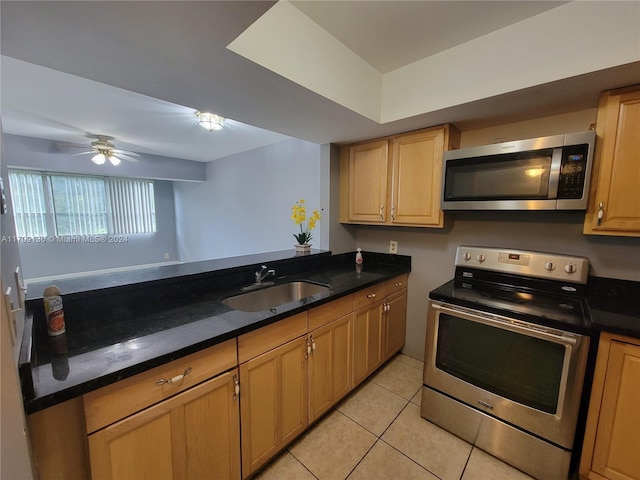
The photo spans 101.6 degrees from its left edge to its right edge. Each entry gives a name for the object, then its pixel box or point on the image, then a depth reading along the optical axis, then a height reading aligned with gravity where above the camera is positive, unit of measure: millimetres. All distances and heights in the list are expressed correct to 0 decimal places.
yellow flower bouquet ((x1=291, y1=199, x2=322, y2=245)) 2316 -89
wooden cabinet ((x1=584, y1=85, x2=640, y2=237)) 1316 +239
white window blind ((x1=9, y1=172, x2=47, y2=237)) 3963 +96
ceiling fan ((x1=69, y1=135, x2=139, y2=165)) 3307 +756
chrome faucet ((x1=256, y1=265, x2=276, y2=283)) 1872 -459
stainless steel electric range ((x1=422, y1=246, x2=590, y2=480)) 1310 -812
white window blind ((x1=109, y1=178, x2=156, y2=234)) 4945 +87
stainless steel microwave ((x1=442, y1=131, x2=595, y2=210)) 1411 +224
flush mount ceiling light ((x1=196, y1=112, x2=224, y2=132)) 2438 +843
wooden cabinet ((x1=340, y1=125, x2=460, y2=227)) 1963 +273
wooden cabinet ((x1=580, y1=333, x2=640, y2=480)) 1184 -945
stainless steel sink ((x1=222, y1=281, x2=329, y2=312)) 1740 -615
